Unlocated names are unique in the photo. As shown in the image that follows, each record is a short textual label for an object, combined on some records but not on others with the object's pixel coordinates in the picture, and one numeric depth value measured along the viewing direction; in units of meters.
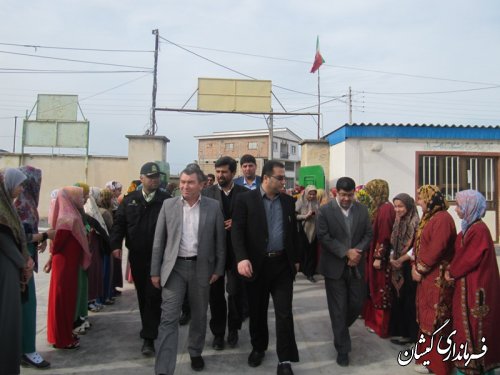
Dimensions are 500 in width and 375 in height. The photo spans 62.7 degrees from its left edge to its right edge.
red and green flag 17.80
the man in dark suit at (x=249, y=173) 4.93
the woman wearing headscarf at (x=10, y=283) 3.04
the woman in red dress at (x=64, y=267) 4.11
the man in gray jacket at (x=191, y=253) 3.61
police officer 4.10
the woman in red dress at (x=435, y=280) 3.58
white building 10.77
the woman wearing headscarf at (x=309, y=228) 7.69
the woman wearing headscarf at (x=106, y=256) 5.81
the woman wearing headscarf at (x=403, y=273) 4.45
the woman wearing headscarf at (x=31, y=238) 3.71
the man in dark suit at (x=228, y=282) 4.28
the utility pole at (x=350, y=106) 27.73
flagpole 18.05
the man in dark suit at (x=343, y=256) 3.97
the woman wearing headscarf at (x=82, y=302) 4.54
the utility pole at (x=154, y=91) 14.02
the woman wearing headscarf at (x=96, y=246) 5.22
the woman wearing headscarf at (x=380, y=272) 4.64
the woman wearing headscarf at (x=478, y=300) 3.23
